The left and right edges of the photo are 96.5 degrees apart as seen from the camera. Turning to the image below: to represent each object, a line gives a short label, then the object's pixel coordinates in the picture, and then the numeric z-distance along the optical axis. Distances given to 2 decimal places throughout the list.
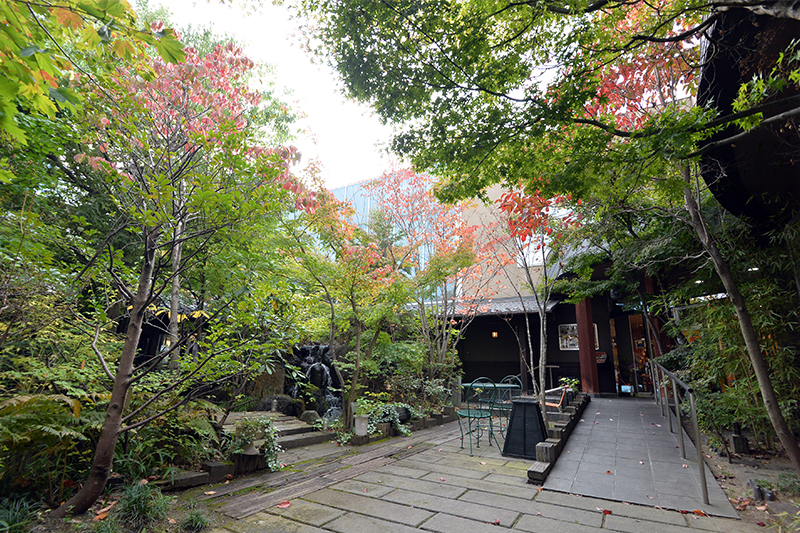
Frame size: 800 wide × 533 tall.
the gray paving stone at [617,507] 3.32
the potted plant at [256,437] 4.73
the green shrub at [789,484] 3.69
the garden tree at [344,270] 6.97
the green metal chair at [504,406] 6.53
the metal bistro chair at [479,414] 6.11
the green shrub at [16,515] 2.61
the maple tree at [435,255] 9.12
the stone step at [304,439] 6.14
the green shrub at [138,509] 3.03
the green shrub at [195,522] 3.11
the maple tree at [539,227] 5.72
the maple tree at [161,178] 3.29
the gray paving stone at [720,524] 3.08
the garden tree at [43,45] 1.48
